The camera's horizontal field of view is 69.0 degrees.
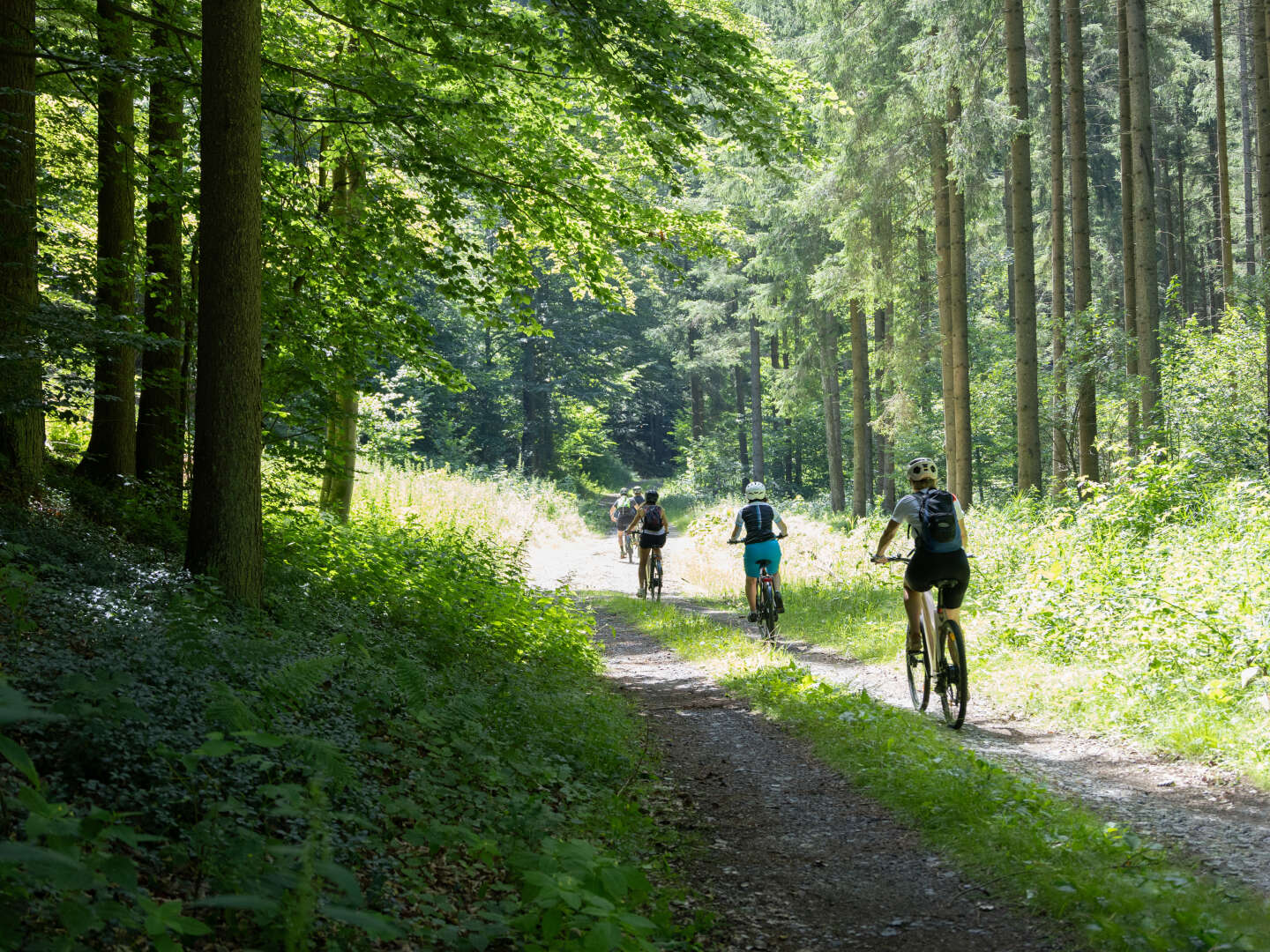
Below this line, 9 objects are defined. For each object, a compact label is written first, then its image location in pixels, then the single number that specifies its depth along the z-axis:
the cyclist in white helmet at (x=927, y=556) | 7.57
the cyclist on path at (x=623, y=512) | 27.38
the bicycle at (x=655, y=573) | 17.69
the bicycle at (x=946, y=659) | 7.50
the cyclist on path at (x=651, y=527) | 17.30
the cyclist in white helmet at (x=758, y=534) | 12.42
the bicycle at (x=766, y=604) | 12.41
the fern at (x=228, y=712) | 4.02
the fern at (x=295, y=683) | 4.71
